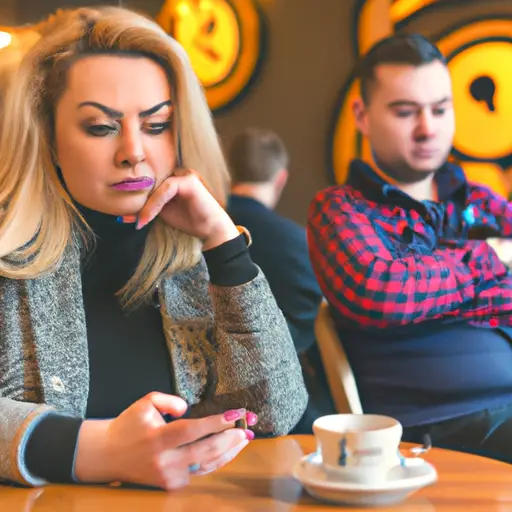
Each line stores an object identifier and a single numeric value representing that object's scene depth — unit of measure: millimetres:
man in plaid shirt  1376
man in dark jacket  1604
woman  1021
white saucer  690
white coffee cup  696
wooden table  712
